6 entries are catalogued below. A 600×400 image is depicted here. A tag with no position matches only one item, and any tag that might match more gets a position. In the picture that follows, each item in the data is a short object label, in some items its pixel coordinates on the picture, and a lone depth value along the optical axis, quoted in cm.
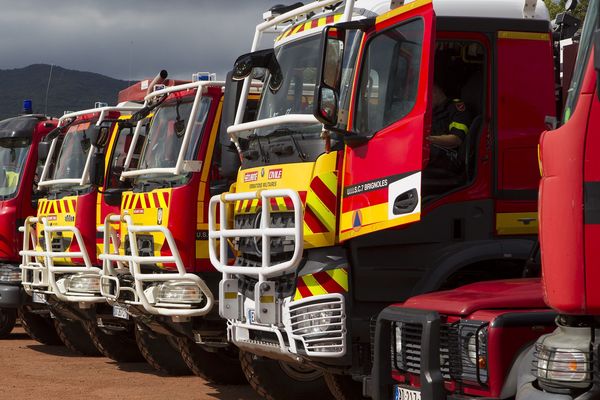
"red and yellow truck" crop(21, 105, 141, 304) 1250
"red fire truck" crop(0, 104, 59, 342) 1470
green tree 1718
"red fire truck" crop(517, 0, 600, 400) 483
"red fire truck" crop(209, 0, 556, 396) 741
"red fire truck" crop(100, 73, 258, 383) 1006
